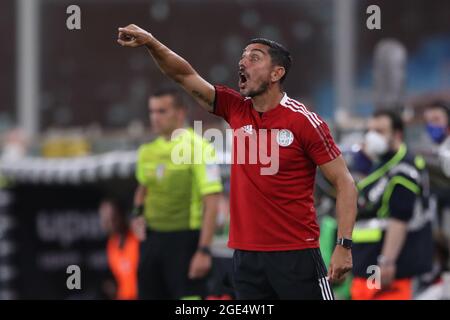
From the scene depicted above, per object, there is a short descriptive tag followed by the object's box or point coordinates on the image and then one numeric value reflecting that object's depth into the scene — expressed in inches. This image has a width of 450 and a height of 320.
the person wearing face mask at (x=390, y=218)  707.4
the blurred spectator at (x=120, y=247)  965.8
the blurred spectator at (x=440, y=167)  792.1
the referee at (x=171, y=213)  708.0
